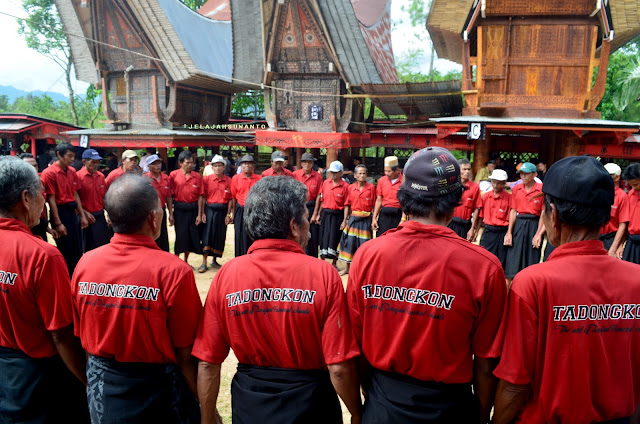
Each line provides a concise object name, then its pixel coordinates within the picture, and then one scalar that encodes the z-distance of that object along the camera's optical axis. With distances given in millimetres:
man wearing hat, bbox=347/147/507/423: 1743
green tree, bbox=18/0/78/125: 22016
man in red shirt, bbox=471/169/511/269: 6266
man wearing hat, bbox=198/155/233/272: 7195
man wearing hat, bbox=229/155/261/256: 6955
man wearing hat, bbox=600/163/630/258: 5531
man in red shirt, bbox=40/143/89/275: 5922
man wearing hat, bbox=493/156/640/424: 1653
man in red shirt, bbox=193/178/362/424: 1860
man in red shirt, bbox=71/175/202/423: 1970
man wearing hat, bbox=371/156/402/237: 6941
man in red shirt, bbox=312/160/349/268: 7523
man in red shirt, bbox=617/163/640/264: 5324
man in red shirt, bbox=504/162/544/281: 5990
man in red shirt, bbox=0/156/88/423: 2125
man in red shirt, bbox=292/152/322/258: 7574
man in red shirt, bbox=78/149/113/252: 6469
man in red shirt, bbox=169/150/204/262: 7062
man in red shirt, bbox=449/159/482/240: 6688
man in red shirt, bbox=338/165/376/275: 7355
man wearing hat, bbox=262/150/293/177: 7027
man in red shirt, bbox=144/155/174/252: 6719
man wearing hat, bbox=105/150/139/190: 6800
